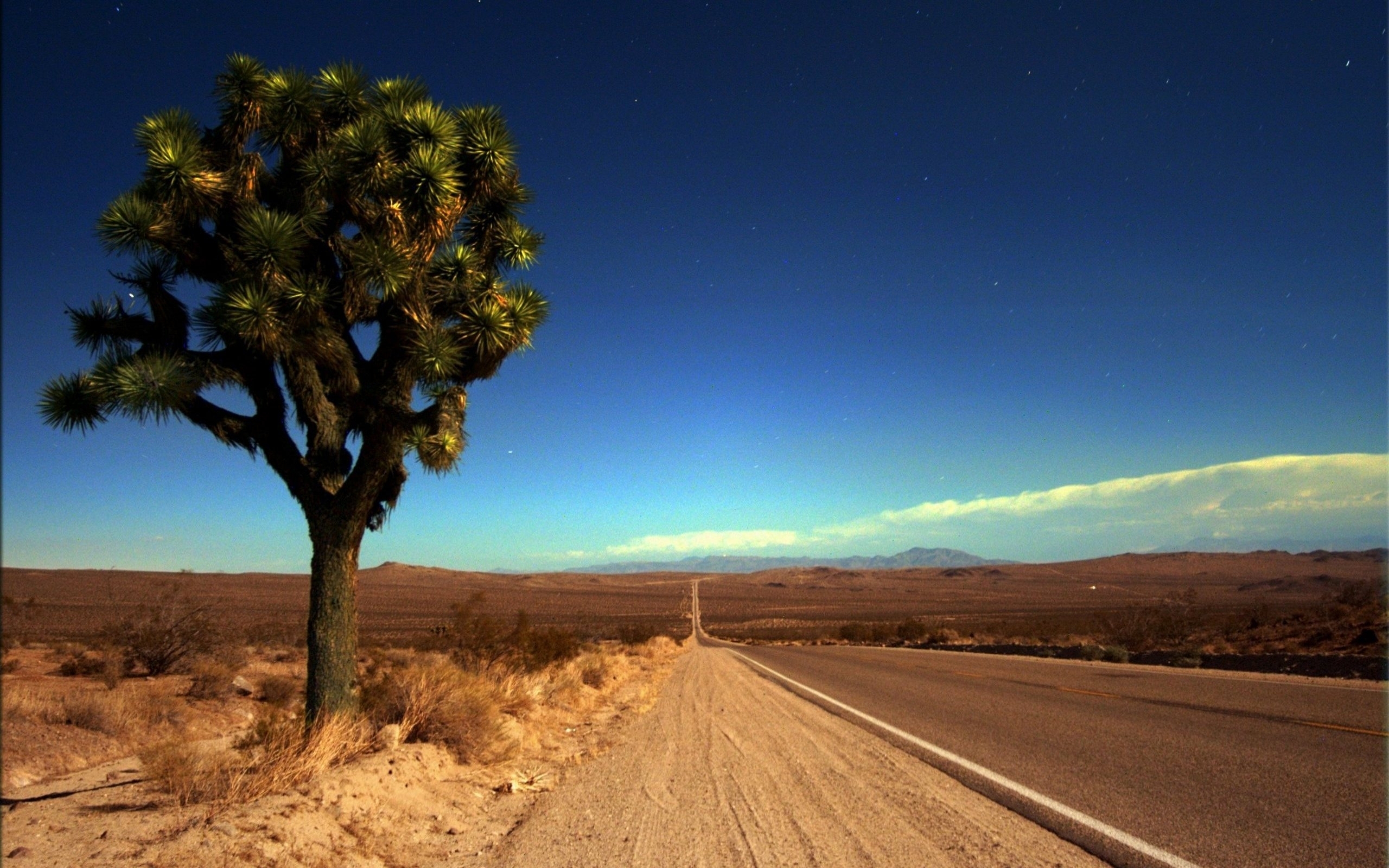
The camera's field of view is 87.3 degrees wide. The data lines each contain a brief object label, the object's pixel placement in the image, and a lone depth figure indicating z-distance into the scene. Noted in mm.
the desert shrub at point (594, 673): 15883
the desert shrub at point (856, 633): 43688
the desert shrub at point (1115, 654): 20891
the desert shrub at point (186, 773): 5660
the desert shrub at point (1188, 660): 18297
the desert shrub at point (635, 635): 34969
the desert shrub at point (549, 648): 17719
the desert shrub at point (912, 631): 39750
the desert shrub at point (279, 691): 14883
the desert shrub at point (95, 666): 14906
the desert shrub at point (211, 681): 14234
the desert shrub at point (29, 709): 10570
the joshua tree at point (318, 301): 7891
